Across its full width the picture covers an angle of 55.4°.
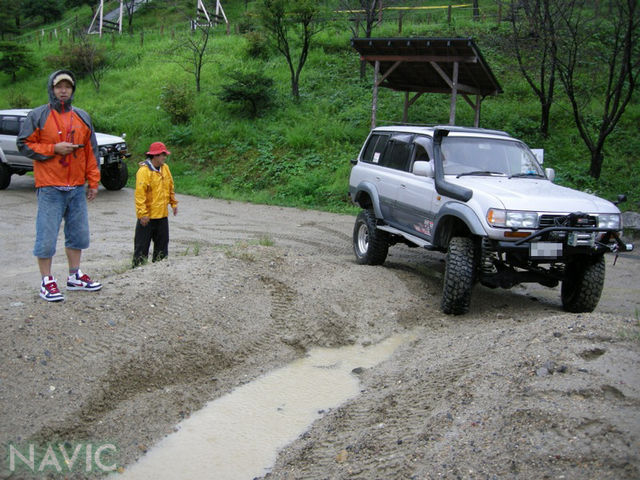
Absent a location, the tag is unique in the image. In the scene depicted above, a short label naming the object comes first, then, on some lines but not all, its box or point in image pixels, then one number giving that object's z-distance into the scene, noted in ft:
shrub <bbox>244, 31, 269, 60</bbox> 90.94
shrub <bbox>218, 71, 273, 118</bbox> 70.59
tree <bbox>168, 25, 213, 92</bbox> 86.32
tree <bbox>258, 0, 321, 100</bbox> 71.22
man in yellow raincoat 24.80
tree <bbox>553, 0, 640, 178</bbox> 47.75
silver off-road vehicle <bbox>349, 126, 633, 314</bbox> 20.30
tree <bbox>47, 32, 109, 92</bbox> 95.96
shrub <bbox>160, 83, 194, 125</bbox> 72.59
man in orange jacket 17.54
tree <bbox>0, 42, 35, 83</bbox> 106.22
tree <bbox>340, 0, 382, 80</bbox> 79.25
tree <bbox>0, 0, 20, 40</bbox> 143.74
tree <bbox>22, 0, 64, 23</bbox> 169.99
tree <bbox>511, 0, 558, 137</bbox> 52.06
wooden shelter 49.14
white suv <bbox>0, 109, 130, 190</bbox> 52.49
